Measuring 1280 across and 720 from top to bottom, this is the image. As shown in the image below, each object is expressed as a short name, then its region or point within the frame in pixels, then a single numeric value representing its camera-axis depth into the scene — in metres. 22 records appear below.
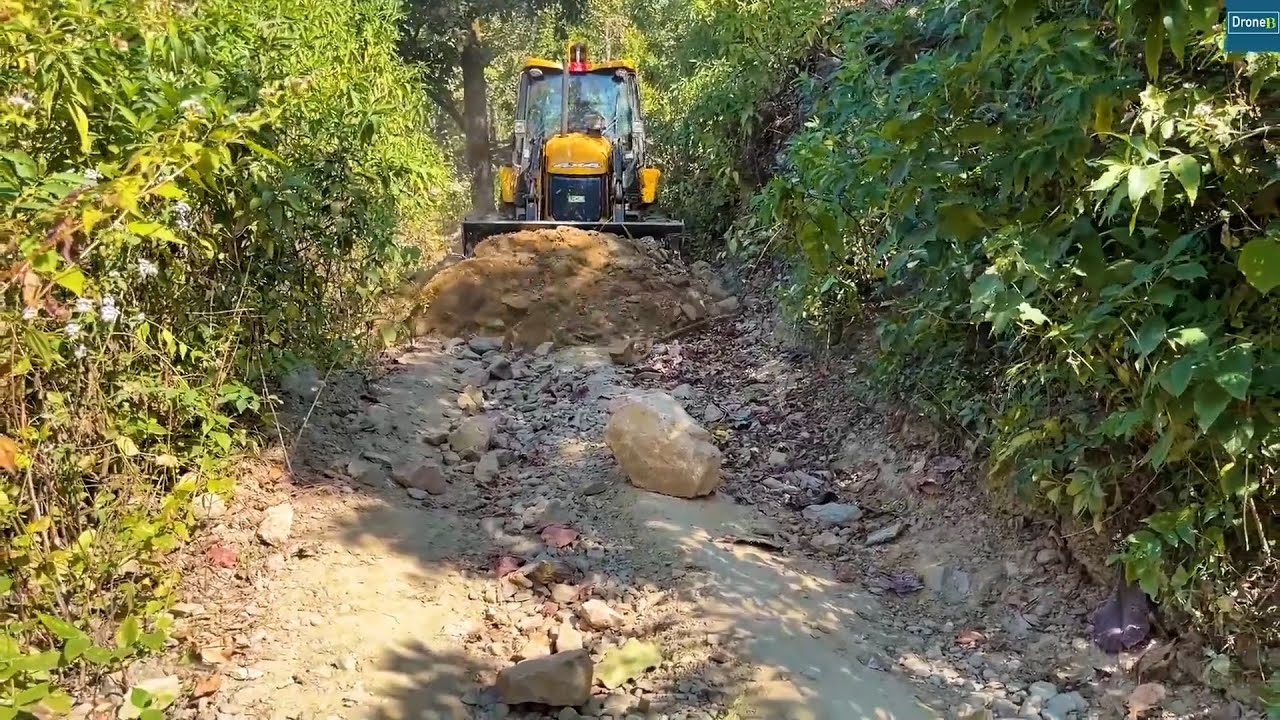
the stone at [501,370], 6.13
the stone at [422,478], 4.12
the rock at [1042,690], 2.89
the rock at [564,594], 3.34
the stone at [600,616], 3.19
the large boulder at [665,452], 4.14
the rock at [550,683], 2.76
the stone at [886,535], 3.92
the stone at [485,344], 6.71
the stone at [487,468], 4.40
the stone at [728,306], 7.48
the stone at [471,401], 5.36
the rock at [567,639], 3.09
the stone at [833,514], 4.11
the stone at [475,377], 5.86
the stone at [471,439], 4.62
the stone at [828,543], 3.88
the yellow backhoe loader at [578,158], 8.88
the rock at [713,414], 5.24
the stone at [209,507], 3.30
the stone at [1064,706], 2.81
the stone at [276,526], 3.42
